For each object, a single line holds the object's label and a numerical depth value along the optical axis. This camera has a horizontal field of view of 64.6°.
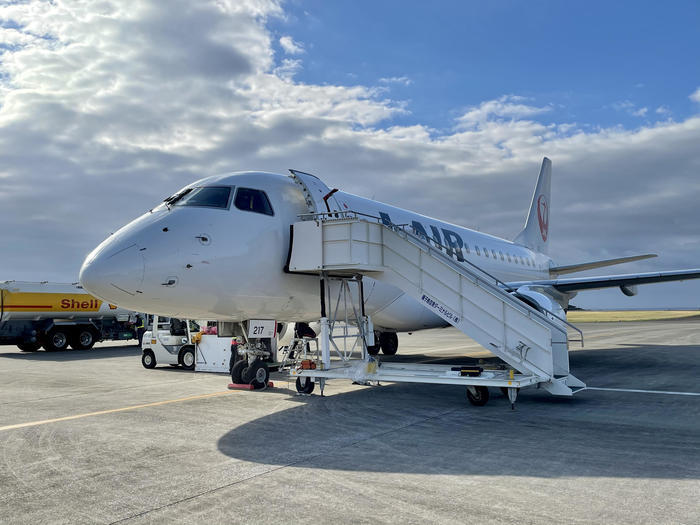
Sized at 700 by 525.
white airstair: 9.52
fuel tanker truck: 27.05
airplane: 8.28
